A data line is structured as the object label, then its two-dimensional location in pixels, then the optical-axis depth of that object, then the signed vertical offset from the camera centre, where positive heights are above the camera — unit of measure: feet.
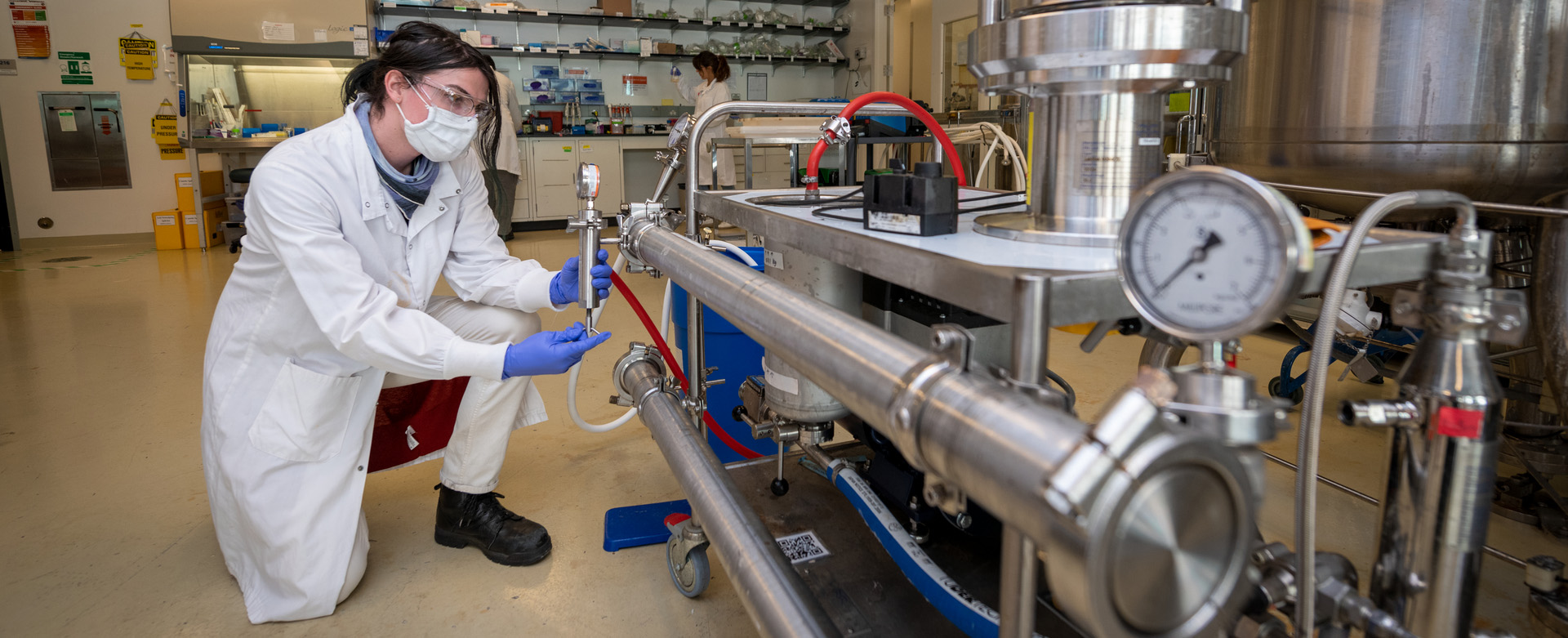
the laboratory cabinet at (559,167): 20.83 +0.42
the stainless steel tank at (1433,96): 3.58 +0.36
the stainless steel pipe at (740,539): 2.56 -1.18
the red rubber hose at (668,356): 4.76 -0.94
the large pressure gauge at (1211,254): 1.60 -0.14
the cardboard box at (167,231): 18.02 -0.92
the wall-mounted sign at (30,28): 18.16 +3.35
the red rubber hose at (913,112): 3.77 +0.30
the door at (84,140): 18.86 +1.04
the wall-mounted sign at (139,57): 18.95 +2.84
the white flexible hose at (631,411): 4.61 -1.02
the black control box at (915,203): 2.63 -0.06
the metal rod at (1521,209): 2.81 -0.10
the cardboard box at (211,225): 18.42 -0.82
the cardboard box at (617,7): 22.30 +4.53
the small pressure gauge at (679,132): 4.50 +0.27
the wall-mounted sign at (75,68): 18.67 +2.56
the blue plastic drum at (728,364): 5.51 -1.15
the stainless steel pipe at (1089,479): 1.32 -0.48
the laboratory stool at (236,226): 17.88 -0.81
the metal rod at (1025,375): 1.74 -0.39
